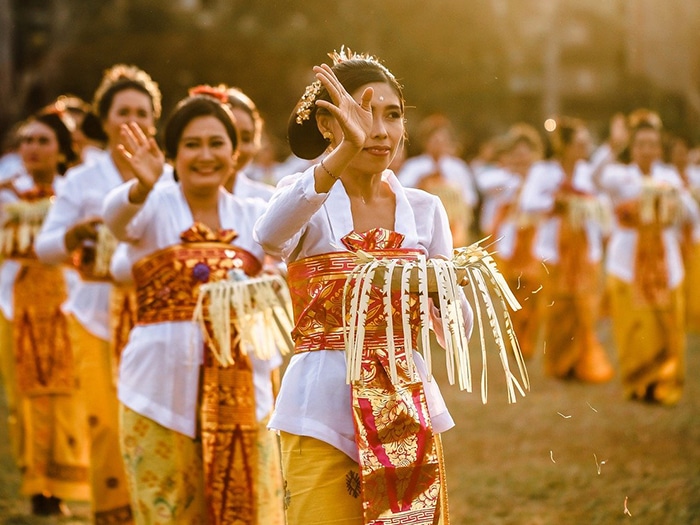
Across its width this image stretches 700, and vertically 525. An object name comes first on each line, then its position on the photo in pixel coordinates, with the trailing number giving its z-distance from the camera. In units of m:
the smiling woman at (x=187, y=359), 9.70
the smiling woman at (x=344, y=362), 7.24
